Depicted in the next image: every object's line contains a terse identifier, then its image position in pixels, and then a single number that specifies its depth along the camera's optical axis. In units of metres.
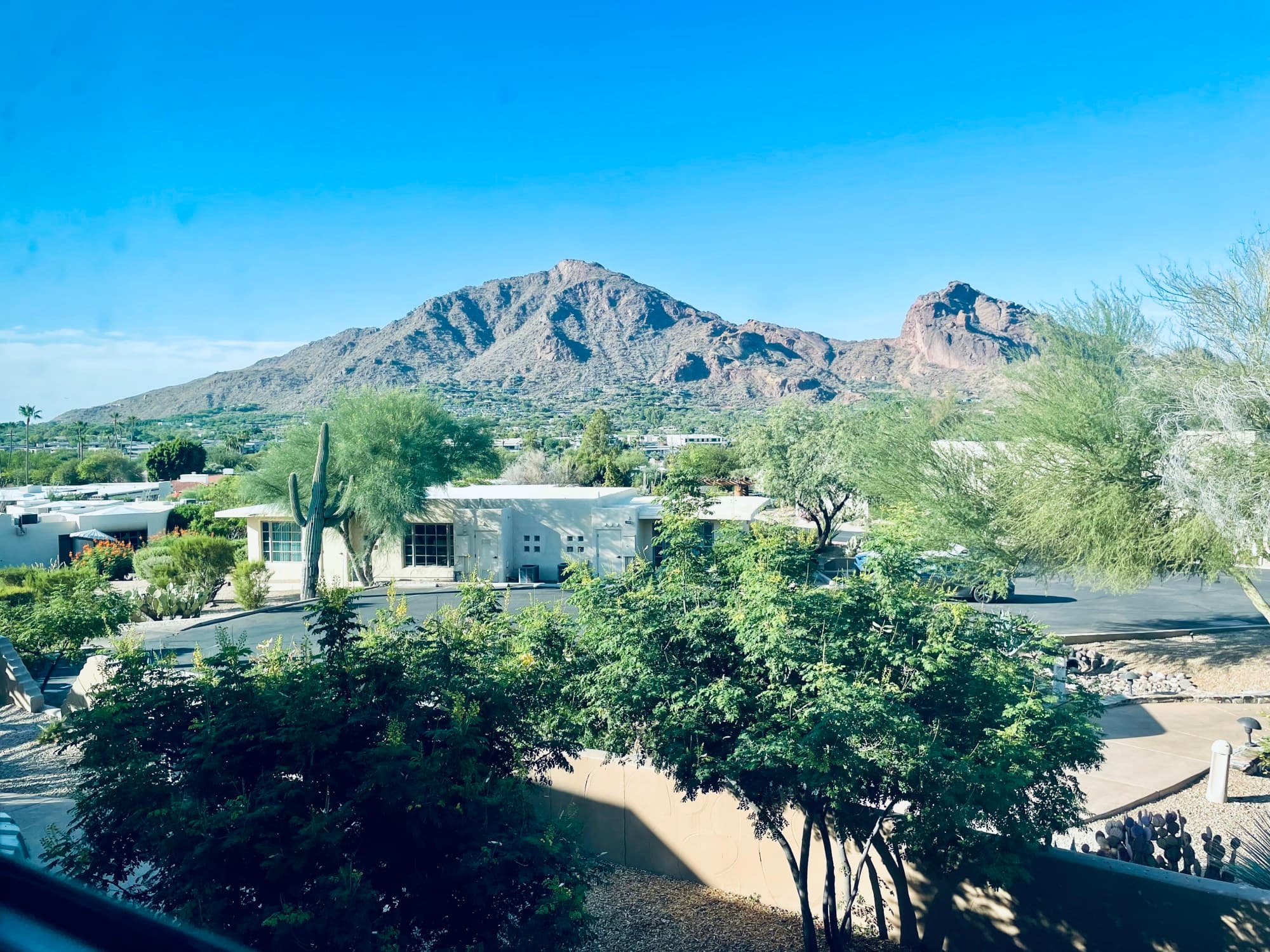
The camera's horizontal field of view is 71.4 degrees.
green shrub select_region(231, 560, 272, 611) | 24.72
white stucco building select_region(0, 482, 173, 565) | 32.94
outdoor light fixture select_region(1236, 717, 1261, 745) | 11.72
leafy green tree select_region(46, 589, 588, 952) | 4.23
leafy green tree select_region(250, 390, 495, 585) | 27.44
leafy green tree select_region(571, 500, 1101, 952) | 6.04
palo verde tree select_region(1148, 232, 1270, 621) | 12.52
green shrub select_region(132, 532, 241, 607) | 24.73
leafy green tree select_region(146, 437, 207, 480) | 67.94
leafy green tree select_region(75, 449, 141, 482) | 69.56
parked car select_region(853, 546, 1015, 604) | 15.82
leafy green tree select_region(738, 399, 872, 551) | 30.52
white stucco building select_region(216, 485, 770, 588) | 28.14
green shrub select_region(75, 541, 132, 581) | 26.96
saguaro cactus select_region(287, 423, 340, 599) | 25.95
